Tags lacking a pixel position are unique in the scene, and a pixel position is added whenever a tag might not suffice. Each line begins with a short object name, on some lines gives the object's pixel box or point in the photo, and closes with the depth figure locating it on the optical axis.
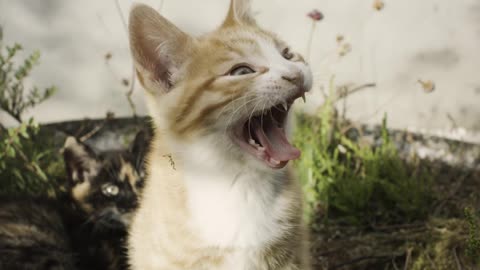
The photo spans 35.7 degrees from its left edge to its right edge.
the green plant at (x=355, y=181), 0.52
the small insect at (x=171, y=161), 0.35
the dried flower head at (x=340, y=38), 0.55
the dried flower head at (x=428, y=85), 0.50
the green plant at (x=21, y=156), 0.55
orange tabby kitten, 0.33
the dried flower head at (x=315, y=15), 0.52
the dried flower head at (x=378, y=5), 0.50
